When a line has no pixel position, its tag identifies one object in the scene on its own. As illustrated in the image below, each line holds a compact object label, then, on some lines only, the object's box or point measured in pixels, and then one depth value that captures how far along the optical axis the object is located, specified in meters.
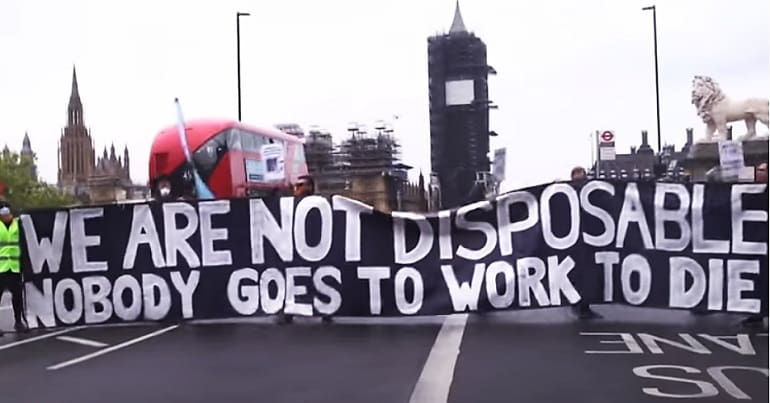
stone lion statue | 32.06
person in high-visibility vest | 12.80
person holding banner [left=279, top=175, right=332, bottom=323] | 12.48
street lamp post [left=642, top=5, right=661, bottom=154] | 44.28
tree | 77.05
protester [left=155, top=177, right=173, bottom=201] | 16.88
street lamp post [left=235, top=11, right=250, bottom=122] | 42.25
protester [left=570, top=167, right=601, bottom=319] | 12.01
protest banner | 11.89
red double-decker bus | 29.34
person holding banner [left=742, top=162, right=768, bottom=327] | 11.66
